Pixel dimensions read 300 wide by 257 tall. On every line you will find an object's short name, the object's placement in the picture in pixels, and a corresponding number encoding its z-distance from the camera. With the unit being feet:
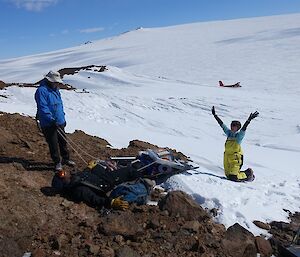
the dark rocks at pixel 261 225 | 13.12
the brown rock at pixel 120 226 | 10.86
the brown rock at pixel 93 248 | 9.97
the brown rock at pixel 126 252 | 10.08
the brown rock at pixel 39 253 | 9.59
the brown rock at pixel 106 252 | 9.91
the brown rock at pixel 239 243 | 11.27
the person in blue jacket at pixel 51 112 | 14.52
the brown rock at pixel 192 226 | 11.72
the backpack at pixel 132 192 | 12.61
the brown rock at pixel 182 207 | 12.46
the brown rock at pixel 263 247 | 11.64
